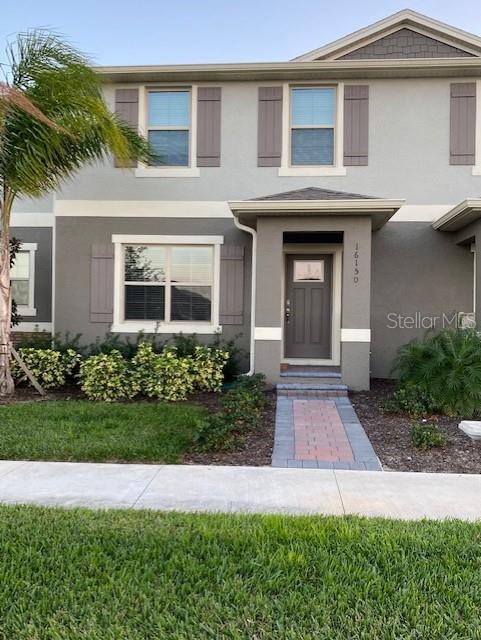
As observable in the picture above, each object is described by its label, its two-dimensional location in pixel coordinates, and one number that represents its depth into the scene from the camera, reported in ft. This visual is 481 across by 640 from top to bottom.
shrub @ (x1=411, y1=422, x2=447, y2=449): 16.94
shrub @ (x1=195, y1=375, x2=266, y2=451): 16.99
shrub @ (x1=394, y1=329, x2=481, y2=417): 21.34
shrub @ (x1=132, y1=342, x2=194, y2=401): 25.09
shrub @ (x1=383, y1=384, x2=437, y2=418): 21.11
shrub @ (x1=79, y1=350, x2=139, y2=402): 25.03
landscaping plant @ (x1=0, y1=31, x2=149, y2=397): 22.18
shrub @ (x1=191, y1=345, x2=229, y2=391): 26.48
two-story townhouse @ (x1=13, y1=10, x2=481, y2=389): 29.43
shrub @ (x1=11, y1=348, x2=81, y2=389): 27.53
